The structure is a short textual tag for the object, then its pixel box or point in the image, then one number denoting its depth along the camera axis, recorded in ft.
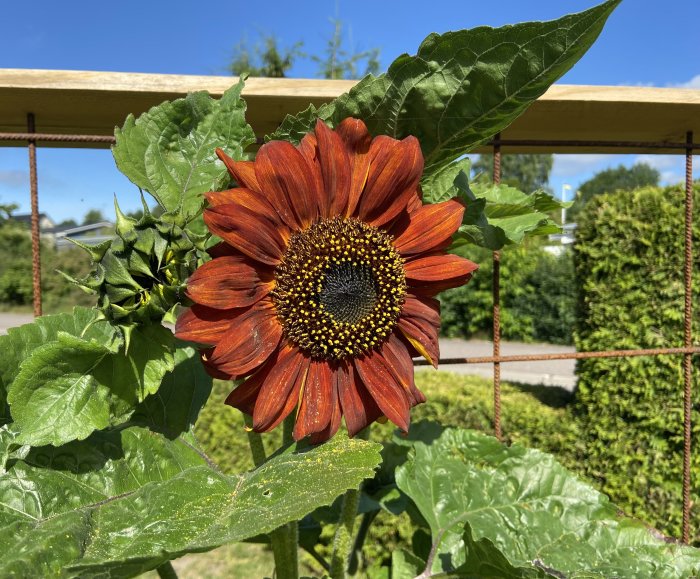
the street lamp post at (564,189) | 93.16
